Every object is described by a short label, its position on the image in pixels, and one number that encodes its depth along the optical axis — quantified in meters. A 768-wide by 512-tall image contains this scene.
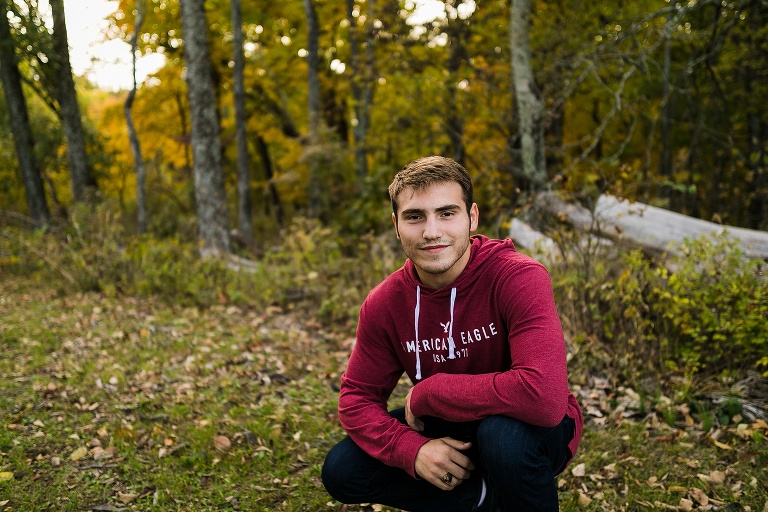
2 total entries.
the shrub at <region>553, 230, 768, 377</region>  3.85
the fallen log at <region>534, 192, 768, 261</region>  4.68
